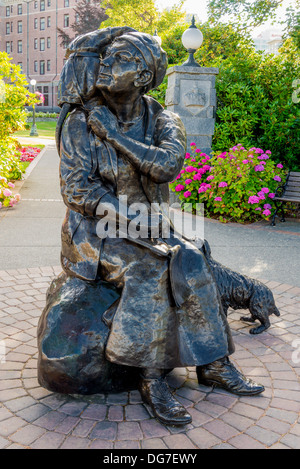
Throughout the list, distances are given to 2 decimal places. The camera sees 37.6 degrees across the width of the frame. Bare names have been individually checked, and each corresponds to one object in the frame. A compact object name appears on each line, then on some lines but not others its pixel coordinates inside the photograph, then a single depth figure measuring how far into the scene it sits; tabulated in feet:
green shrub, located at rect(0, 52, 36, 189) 31.83
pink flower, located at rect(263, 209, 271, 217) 25.66
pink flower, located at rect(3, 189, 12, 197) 26.32
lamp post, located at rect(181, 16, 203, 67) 30.76
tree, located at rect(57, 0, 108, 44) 142.51
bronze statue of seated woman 8.42
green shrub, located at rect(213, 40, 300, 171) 30.78
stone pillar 30.12
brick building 179.42
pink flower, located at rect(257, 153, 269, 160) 27.17
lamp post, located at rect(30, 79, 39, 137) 91.21
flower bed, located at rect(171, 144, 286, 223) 25.70
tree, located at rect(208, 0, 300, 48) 38.95
